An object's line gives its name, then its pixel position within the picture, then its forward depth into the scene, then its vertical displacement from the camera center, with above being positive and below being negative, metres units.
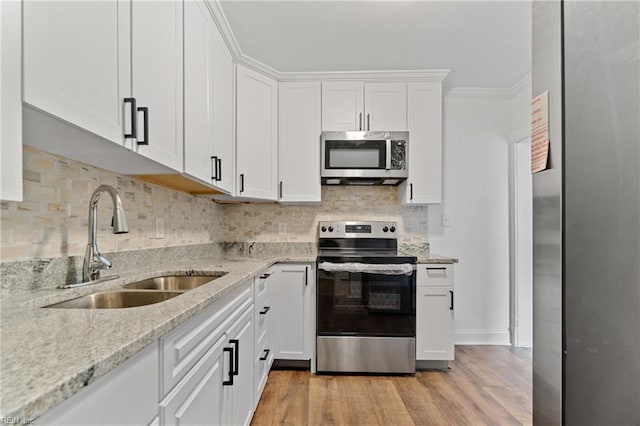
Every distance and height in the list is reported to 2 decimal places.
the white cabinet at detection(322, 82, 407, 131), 2.82 +0.95
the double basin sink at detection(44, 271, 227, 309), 1.12 -0.31
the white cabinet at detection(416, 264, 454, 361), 2.58 -0.77
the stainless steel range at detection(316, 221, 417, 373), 2.52 -0.76
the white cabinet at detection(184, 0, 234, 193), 1.63 +0.68
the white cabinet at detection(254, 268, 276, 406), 1.99 -0.77
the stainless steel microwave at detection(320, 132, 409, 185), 2.75 +0.52
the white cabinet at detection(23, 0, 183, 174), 0.77 +0.41
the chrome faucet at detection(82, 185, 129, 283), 1.25 -0.14
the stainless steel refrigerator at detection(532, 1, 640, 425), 0.52 +0.00
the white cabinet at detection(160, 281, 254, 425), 0.87 -0.52
